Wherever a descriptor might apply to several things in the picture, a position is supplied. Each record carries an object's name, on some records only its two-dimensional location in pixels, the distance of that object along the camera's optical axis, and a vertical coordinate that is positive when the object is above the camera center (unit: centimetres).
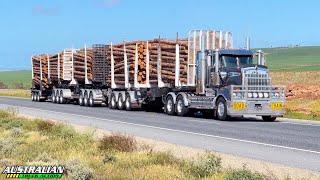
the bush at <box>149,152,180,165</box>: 1216 -133
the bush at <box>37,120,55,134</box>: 1936 -112
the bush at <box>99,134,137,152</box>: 1439 -123
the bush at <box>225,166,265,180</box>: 965 -130
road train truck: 2734 +62
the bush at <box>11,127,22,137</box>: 1783 -119
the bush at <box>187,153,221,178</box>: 1084 -133
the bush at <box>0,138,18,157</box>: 1329 -122
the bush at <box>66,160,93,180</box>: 969 -125
